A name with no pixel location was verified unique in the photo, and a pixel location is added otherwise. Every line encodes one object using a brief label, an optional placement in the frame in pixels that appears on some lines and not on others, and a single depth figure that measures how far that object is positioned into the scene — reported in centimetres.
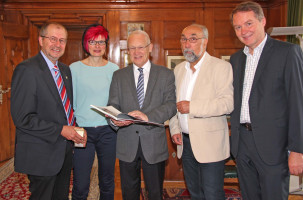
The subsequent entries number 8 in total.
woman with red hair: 241
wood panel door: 504
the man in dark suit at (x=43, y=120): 192
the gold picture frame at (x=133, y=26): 522
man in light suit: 211
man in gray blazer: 218
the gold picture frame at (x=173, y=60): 526
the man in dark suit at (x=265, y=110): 179
